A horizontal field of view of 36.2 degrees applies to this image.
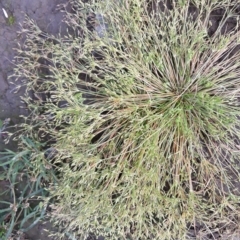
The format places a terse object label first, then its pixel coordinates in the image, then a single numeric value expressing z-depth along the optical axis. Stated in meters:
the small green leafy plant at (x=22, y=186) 1.38
